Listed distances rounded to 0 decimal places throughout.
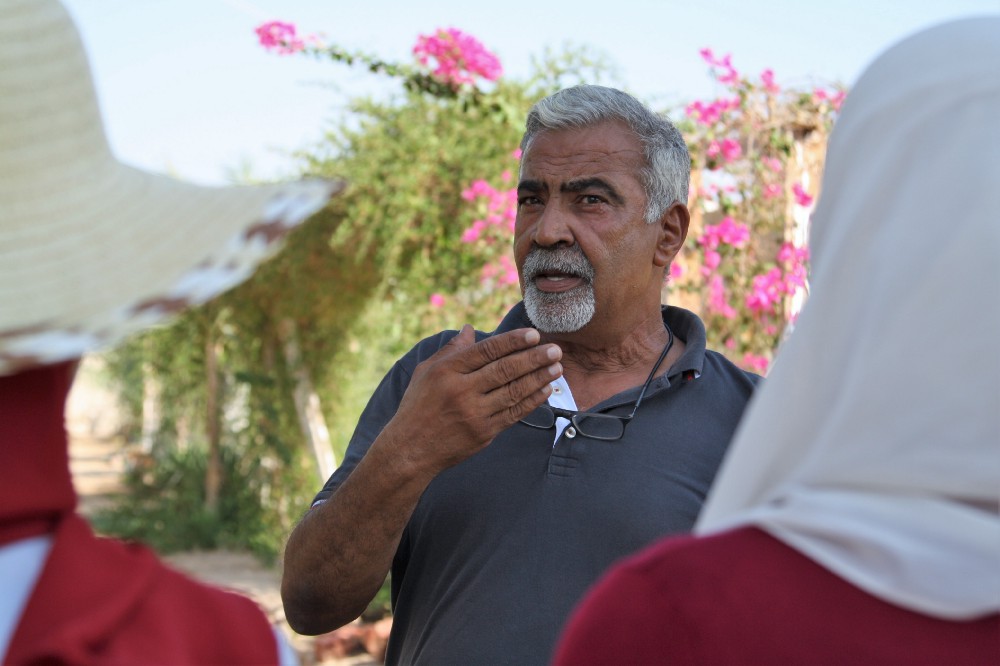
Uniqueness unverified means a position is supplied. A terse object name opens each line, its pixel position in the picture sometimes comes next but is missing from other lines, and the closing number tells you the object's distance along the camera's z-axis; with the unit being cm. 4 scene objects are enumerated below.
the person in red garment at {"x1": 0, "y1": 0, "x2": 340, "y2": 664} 105
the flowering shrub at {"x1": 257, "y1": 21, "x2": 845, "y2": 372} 309
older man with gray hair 182
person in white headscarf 112
